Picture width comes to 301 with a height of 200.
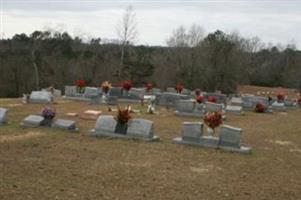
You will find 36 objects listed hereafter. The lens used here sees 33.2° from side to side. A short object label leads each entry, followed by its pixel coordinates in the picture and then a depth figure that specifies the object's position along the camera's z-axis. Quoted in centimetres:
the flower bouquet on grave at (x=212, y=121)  1440
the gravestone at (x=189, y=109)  2241
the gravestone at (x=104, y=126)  1477
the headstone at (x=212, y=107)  2206
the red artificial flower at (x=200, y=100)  2302
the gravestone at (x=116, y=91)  2738
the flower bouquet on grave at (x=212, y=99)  2501
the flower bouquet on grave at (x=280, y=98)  3258
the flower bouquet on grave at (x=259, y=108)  2691
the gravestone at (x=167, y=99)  2584
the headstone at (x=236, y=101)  2800
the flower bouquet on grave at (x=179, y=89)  3156
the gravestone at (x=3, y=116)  1636
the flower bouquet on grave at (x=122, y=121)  1469
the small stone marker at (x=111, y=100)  2514
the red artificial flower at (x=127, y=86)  2766
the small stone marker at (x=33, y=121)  1588
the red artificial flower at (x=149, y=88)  3198
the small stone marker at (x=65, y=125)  1555
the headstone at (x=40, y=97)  2439
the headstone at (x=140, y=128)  1452
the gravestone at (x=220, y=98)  2820
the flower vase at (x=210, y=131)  1445
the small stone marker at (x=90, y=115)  1925
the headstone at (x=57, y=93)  2832
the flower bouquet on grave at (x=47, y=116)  1586
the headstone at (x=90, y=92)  2691
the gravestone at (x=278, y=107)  2992
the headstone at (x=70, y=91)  2787
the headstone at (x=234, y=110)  2497
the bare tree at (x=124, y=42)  4615
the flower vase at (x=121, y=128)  1473
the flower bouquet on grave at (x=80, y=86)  2841
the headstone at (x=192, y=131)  1406
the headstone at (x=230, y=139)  1366
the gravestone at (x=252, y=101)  2791
